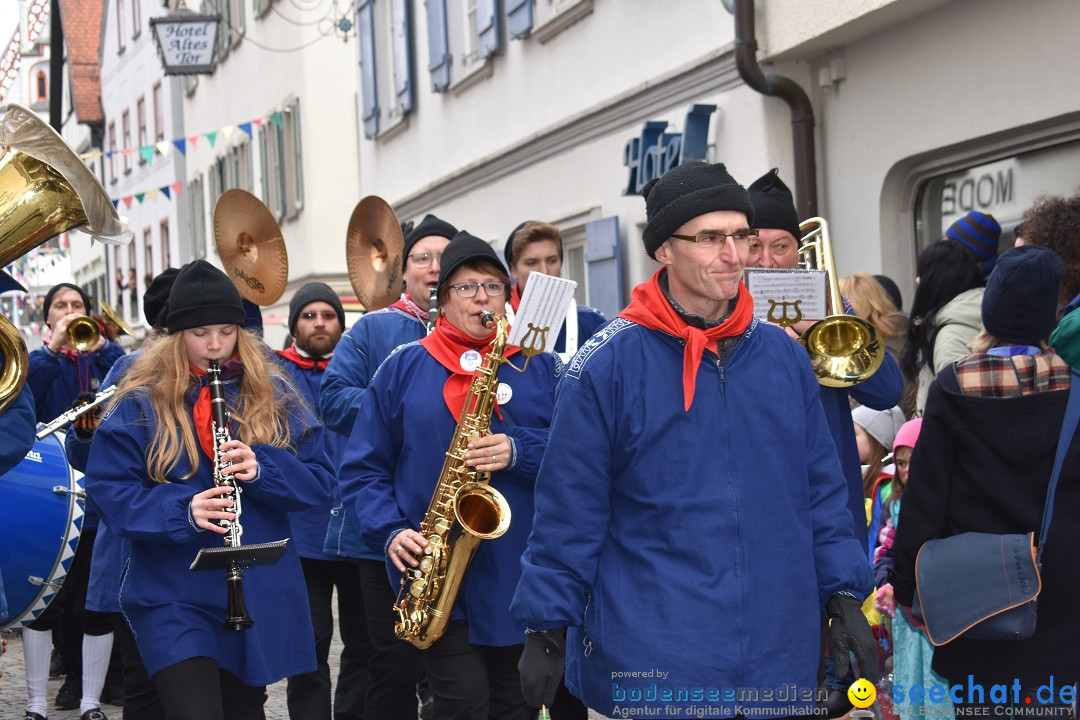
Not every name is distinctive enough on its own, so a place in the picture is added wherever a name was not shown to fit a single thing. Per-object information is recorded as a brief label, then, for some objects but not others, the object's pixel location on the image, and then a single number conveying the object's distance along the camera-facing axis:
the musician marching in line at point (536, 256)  6.44
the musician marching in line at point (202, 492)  5.09
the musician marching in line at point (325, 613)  6.63
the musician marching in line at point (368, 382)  6.13
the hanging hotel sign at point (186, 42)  23.70
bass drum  7.39
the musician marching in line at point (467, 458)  5.25
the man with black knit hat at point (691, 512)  3.79
